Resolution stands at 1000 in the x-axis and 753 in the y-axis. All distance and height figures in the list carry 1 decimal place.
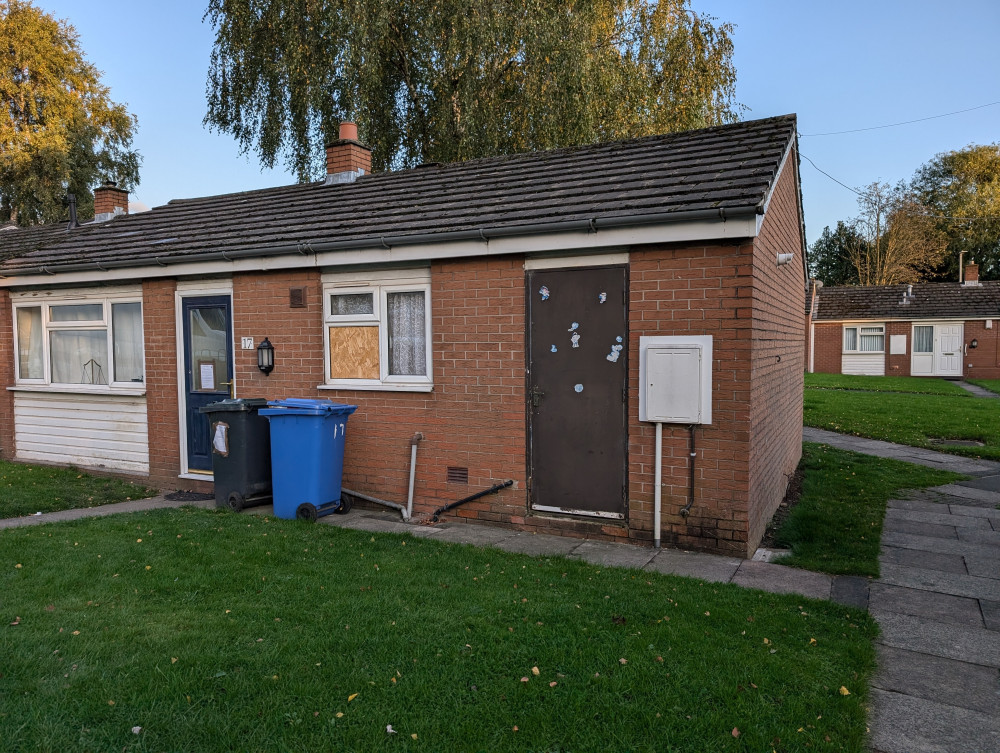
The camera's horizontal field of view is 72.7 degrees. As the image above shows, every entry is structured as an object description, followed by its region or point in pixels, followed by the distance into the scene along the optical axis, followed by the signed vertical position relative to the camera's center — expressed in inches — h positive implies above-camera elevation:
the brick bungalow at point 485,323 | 242.1 +10.2
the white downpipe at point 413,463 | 294.8 -51.1
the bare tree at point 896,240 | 1720.0 +266.9
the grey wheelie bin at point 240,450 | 306.7 -47.2
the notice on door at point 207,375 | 362.6 -14.9
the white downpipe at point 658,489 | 245.0 -52.3
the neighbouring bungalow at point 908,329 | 1263.5 +26.8
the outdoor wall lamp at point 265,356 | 337.1 -4.5
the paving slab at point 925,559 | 227.8 -75.0
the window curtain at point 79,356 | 406.6 -4.9
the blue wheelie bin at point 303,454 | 289.6 -46.2
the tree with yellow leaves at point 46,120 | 1058.1 +372.5
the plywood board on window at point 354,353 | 314.5 -3.1
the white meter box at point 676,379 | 237.6 -12.1
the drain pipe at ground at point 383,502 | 294.7 -69.6
